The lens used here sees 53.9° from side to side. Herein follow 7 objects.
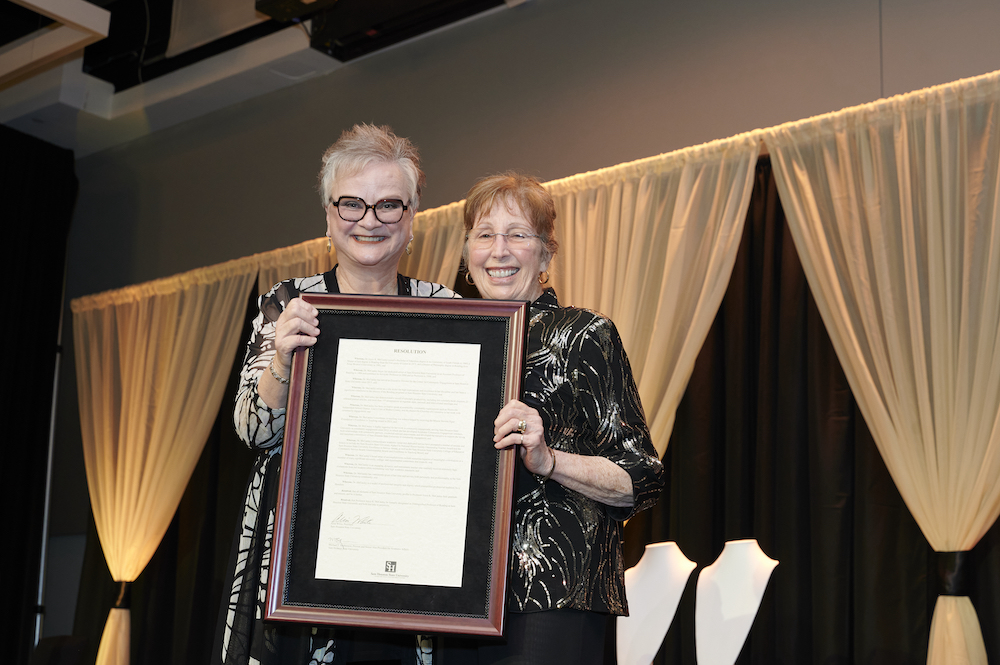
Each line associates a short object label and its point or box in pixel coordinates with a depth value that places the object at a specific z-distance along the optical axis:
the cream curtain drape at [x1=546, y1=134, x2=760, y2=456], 3.78
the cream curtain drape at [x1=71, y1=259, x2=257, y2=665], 5.78
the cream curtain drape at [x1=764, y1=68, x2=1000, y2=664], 3.12
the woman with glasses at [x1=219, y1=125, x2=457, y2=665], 1.70
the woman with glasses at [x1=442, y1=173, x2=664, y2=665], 1.60
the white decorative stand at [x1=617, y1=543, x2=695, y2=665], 2.88
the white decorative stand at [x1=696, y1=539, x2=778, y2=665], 2.76
